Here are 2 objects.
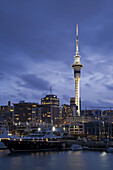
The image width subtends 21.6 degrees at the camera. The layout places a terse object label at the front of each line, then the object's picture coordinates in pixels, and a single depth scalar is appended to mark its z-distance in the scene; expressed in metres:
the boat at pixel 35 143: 106.50
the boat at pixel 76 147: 112.82
